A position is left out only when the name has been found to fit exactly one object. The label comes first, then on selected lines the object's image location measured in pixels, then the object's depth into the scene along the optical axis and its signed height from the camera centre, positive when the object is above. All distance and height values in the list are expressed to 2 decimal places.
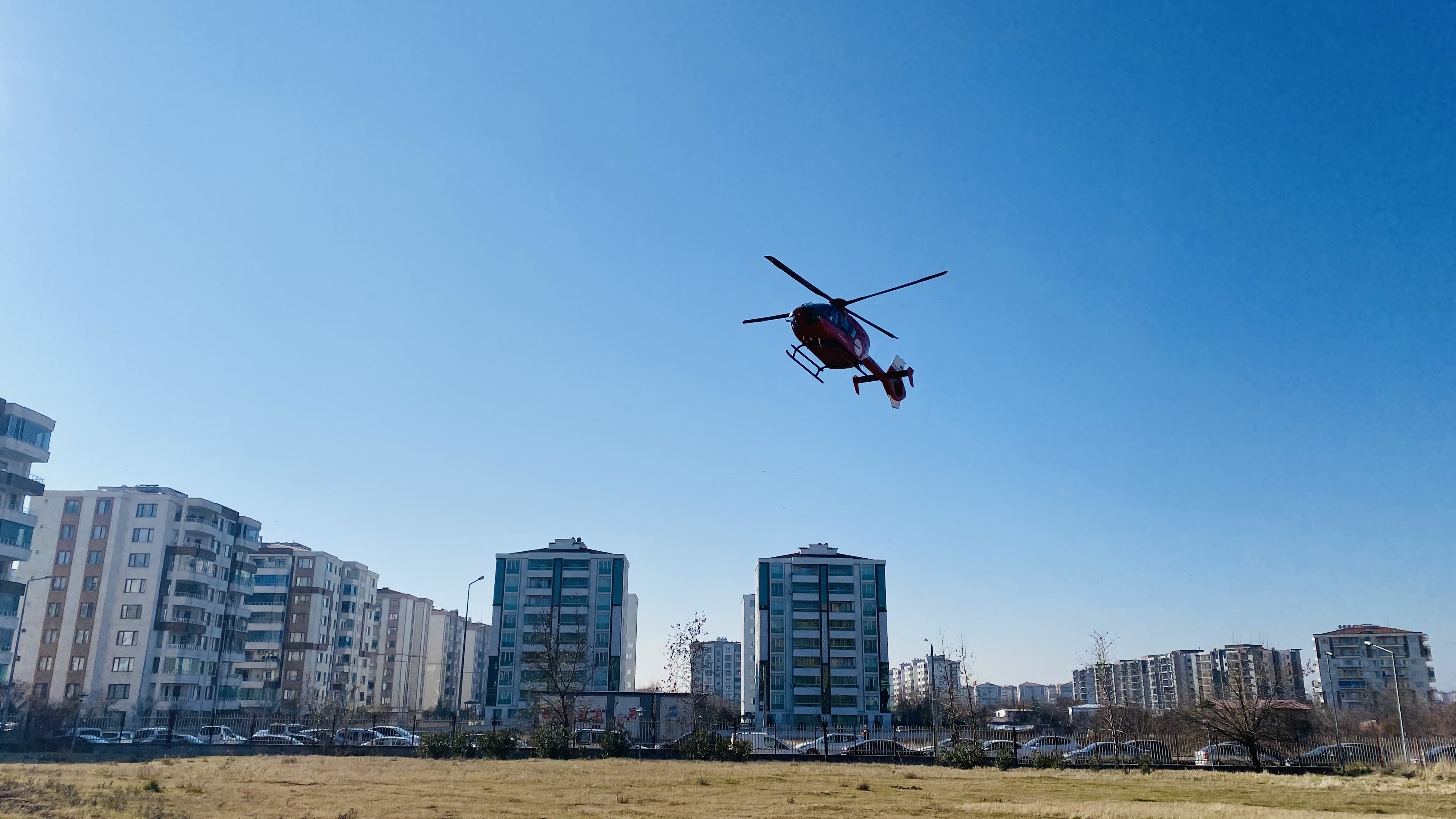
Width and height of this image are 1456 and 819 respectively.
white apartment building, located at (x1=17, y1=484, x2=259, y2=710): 79.06 +4.77
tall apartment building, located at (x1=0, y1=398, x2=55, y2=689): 64.12 +10.84
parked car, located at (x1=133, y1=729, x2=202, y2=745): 48.81 -4.11
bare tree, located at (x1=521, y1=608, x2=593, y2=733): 56.12 -0.86
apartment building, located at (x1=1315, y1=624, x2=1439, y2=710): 127.31 +0.89
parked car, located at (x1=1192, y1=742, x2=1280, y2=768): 43.66 -3.94
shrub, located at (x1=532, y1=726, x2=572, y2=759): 42.50 -3.41
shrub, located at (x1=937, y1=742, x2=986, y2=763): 41.00 -3.66
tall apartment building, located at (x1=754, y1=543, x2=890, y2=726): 103.44 +2.68
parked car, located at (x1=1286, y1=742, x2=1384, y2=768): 44.16 -3.78
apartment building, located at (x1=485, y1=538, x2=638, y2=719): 105.88 +6.13
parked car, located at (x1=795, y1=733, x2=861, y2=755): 49.06 -4.08
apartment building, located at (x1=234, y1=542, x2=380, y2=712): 99.62 +2.85
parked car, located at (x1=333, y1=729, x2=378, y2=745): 52.44 -4.21
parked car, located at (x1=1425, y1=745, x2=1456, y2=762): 45.25 -3.81
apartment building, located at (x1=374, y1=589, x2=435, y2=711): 130.75 +1.21
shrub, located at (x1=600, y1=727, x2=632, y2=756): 44.38 -3.53
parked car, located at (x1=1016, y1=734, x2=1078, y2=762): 43.91 -3.74
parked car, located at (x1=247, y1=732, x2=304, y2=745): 53.78 -4.27
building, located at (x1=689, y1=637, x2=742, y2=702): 86.31 -0.47
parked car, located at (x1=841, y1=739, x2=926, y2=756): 46.50 -3.95
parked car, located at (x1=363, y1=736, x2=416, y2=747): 50.91 -4.15
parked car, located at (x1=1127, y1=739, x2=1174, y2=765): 45.06 -3.64
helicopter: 27.19 +9.16
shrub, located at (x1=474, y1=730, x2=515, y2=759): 41.66 -3.43
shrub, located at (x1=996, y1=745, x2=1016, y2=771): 41.44 -3.82
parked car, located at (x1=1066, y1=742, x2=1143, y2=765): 43.12 -3.79
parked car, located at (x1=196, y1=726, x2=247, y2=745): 49.94 -4.16
